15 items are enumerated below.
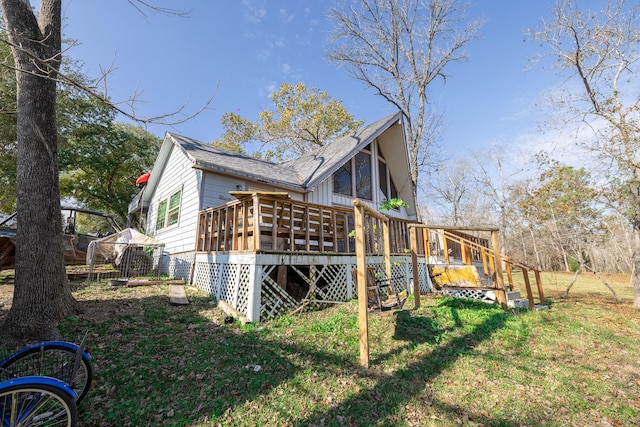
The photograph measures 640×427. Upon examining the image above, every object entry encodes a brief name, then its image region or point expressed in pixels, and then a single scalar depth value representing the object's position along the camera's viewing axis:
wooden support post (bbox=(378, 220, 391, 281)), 6.22
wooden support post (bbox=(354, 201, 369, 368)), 4.25
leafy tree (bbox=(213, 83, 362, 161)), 25.39
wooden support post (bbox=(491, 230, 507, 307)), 7.32
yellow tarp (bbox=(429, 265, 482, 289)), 8.70
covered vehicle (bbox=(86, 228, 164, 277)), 10.20
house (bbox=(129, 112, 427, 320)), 6.50
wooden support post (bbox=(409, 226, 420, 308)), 7.36
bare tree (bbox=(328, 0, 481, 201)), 15.96
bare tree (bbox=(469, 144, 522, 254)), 27.09
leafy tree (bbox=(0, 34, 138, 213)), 13.77
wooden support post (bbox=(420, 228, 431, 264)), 10.48
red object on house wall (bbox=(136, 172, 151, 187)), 16.23
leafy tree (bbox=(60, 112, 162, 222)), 21.33
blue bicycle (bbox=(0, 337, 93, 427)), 2.23
